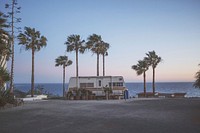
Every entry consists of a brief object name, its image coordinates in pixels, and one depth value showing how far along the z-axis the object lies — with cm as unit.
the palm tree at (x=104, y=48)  4850
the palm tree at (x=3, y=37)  2199
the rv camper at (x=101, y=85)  3566
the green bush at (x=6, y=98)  2014
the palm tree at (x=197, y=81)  2070
